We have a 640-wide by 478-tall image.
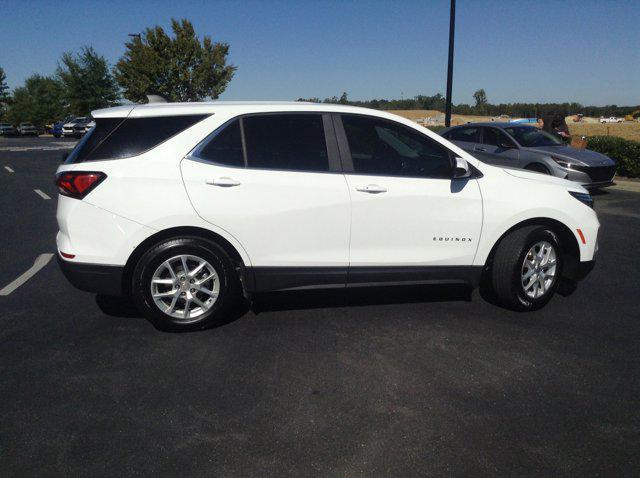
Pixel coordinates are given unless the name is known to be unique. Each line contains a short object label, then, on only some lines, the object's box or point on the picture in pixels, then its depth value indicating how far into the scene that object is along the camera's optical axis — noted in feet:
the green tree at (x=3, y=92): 245.67
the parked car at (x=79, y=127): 140.06
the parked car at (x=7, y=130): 204.54
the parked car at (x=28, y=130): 196.65
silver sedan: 36.06
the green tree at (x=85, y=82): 176.04
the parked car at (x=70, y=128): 146.39
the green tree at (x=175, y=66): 136.87
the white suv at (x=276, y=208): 13.07
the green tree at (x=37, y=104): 229.86
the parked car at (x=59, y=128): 153.62
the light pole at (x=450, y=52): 53.48
